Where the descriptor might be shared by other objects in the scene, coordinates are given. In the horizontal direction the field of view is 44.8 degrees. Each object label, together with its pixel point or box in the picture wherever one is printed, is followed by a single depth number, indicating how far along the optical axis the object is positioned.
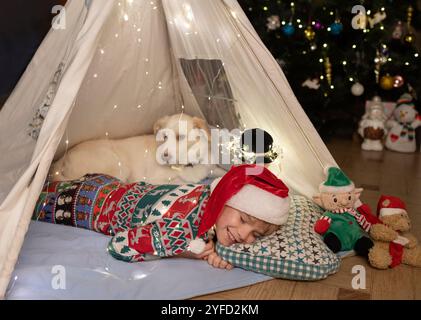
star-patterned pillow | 1.94
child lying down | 1.87
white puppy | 2.62
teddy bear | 2.12
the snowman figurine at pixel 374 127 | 4.10
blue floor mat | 1.78
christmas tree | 3.85
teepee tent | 2.30
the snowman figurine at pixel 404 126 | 4.04
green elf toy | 2.20
